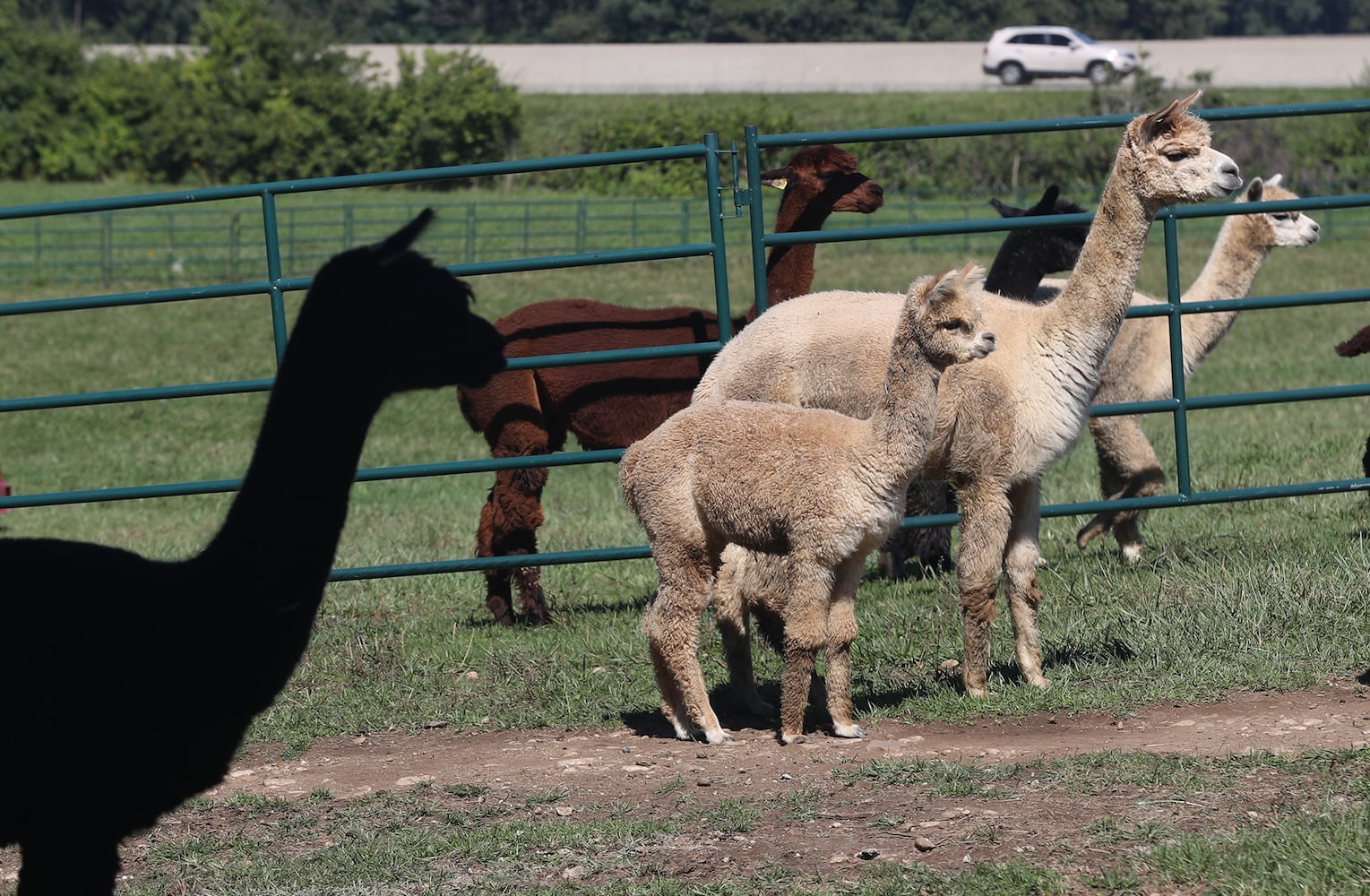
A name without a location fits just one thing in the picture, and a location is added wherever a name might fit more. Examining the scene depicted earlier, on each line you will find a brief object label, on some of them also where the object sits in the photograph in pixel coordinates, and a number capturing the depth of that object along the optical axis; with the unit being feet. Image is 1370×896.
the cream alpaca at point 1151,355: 59.06
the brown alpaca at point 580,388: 49.49
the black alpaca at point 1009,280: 54.34
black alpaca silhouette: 21.68
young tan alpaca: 33.55
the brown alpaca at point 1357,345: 52.03
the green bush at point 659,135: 223.71
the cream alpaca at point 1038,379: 37.50
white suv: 302.45
